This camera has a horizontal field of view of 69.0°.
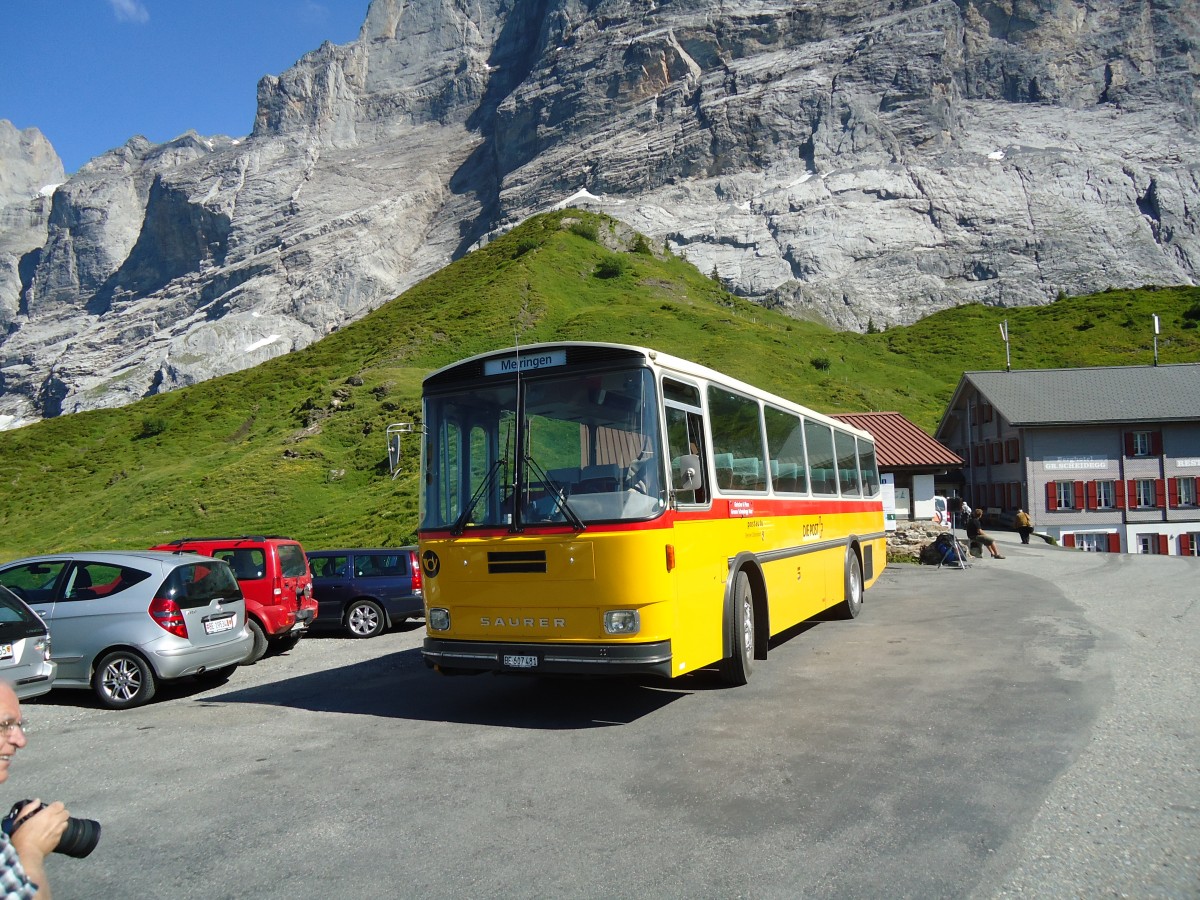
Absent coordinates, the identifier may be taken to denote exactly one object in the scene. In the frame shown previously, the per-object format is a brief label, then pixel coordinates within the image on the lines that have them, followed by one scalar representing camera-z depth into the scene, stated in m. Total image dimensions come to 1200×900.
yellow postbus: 7.16
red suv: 11.99
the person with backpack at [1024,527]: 33.72
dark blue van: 14.80
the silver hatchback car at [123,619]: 9.07
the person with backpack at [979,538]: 27.22
